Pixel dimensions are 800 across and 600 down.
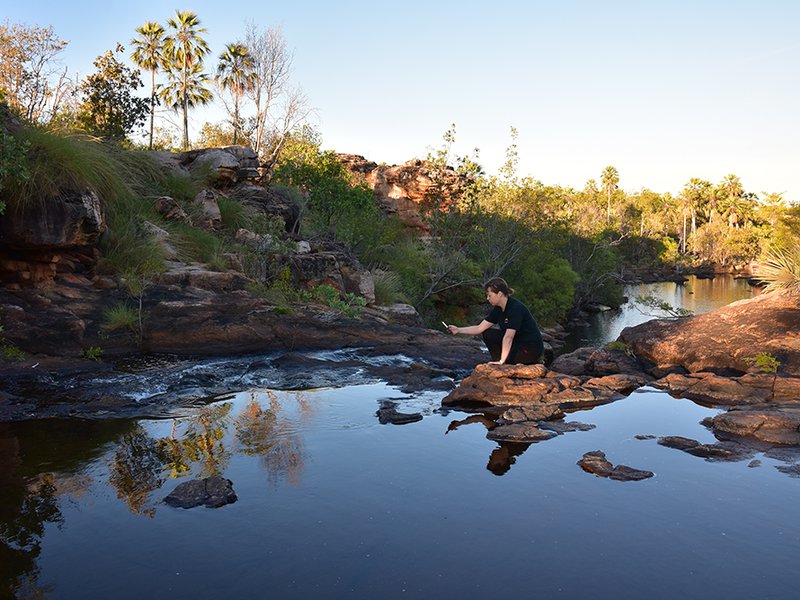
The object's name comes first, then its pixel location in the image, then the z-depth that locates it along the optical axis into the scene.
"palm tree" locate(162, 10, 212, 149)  42.38
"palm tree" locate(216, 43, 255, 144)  41.94
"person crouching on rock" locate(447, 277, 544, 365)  8.83
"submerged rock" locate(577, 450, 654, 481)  5.83
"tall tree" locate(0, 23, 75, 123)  18.89
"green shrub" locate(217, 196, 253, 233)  19.34
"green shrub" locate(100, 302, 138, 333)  11.05
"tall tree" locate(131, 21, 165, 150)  42.09
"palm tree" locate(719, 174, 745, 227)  77.94
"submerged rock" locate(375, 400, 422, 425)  7.65
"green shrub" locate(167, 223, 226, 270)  15.22
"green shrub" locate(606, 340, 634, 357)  12.25
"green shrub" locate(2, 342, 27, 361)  9.48
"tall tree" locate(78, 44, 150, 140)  20.59
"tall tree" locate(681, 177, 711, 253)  81.19
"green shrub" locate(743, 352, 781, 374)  9.42
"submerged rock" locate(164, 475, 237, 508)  5.07
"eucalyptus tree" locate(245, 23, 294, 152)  40.94
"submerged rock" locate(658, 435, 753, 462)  6.43
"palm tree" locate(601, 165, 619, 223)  75.38
